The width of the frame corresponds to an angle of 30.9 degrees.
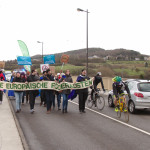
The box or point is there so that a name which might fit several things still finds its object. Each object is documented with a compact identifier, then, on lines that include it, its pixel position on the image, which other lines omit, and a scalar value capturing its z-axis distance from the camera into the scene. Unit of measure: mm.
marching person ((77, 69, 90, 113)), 12094
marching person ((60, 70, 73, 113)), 12078
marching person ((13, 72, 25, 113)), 11984
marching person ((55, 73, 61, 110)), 13375
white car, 11227
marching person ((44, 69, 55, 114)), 12047
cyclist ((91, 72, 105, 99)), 13617
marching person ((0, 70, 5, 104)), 14388
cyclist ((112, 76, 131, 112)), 10602
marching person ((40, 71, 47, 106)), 12812
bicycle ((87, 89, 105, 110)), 12941
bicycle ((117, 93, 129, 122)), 10156
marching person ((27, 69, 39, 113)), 11961
